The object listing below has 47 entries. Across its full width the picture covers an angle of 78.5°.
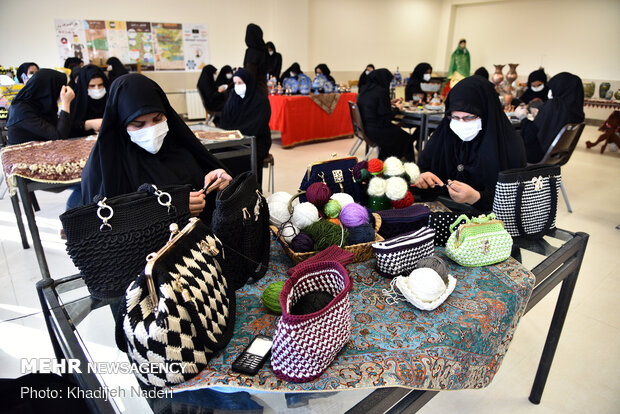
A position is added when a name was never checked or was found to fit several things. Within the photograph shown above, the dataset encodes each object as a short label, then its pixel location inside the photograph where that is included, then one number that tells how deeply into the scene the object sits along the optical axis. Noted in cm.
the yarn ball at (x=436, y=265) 102
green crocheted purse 114
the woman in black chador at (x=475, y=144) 173
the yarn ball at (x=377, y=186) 141
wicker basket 111
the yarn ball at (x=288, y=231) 117
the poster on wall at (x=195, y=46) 779
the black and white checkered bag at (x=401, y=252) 107
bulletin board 678
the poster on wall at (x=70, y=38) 664
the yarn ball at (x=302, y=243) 111
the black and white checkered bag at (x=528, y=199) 129
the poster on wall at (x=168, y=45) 751
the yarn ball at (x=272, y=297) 94
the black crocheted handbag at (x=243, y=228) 96
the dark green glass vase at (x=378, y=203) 145
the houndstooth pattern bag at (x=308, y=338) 71
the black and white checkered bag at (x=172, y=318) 68
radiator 804
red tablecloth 608
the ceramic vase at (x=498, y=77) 568
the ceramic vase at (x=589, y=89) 671
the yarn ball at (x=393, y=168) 146
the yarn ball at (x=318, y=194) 125
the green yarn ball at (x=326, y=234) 113
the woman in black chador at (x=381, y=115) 470
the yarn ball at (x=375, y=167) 145
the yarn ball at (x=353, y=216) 120
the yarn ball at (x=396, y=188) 139
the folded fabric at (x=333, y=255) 100
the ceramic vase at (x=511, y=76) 545
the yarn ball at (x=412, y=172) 150
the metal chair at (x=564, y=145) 341
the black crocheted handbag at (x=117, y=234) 88
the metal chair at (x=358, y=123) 483
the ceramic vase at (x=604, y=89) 664
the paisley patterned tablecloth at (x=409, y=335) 78
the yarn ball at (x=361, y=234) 119
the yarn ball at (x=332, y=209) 125
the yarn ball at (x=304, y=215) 119
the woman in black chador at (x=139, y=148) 151
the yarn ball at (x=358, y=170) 145
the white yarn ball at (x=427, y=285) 96
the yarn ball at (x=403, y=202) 147
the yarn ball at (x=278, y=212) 123
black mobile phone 77
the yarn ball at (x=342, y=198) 128
